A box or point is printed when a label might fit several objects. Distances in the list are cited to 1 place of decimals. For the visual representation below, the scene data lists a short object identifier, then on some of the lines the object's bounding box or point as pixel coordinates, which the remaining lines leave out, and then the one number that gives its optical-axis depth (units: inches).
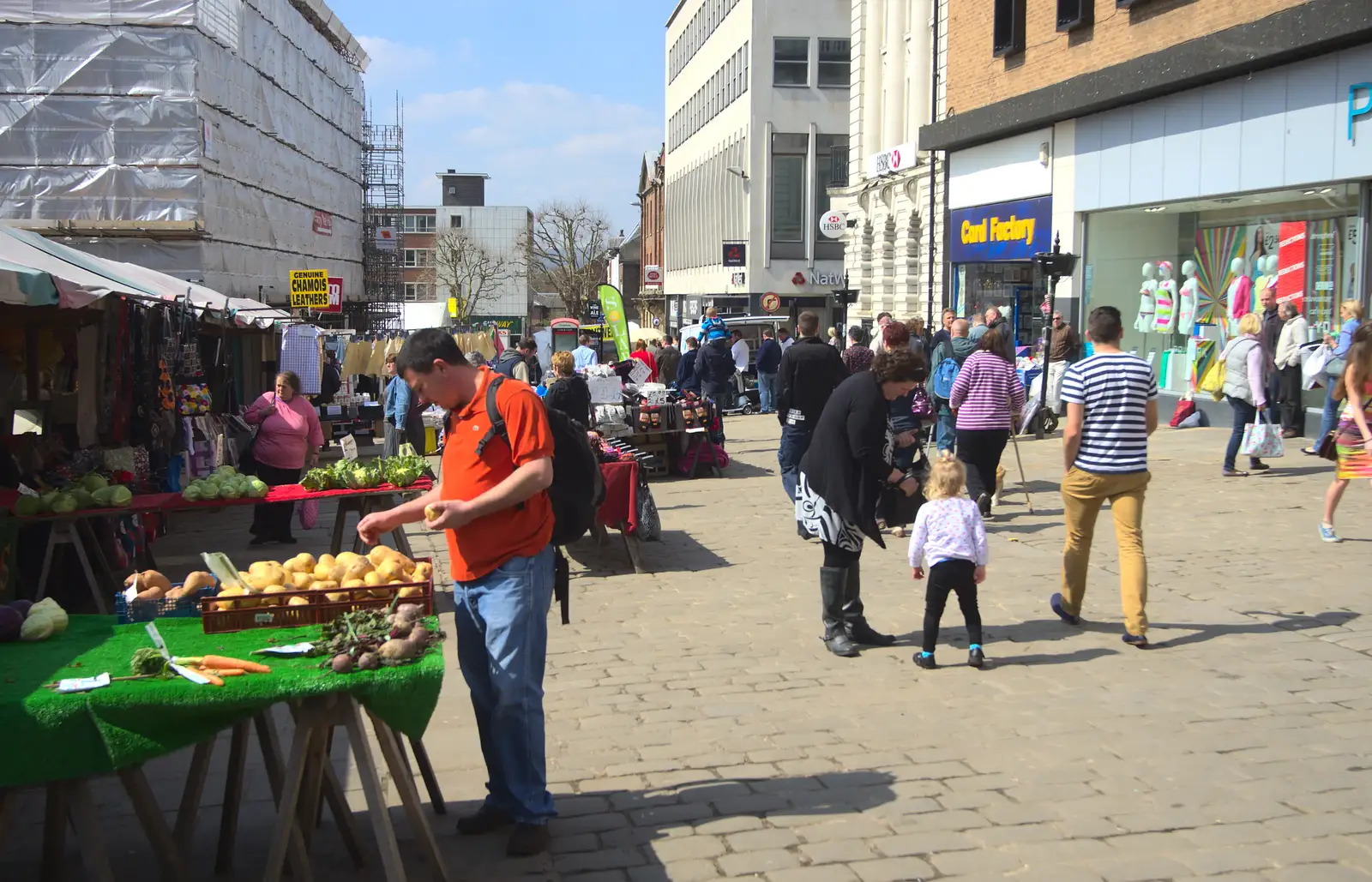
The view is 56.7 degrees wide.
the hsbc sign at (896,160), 1262.3
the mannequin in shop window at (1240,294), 744.3
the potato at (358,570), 195.3
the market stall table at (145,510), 337.1
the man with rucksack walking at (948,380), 544.6
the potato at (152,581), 195.2
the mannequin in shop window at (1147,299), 857.5
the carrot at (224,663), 159.2
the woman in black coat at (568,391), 495.8
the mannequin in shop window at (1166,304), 832.9
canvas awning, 310.2
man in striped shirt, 292.4
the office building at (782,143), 2074.3
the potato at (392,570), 191.0
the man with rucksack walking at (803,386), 444.8
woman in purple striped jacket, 427.2
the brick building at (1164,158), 656.4
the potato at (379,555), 201.6
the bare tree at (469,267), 3499.0
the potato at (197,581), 194.1
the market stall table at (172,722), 151.5
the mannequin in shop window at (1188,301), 805.9
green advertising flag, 1007.0
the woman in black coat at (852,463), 281.6
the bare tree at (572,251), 3228.3
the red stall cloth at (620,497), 415.5
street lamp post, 745.6
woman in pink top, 480.1
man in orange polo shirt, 179.3
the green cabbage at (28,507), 328.8
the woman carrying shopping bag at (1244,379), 518.6
